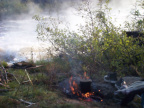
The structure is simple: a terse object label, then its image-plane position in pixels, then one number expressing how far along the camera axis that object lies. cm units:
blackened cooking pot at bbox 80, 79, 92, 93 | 618
